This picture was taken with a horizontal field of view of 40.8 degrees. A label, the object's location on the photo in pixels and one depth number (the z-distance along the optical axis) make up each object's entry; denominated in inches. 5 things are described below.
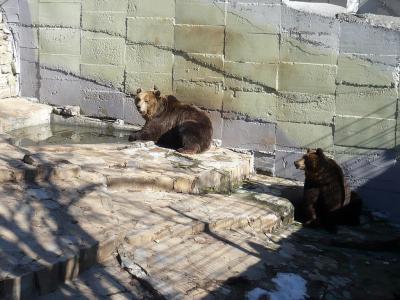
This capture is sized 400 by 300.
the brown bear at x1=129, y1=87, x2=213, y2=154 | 320.2
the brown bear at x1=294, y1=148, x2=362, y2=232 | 288.7
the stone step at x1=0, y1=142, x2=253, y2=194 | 230.4
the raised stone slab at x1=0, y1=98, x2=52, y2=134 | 348.8
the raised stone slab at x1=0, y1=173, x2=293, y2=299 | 156.1
